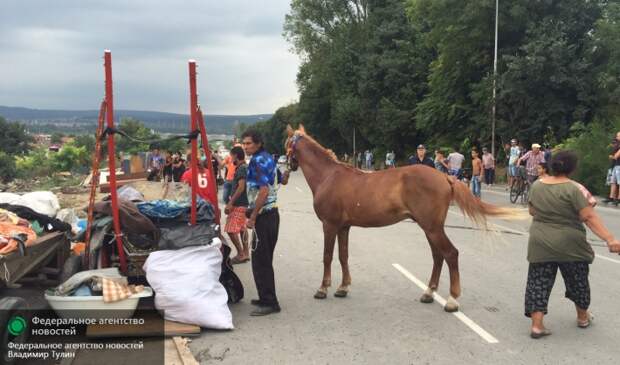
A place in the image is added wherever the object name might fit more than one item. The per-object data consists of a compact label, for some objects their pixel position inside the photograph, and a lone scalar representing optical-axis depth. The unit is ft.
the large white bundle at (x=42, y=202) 22.76
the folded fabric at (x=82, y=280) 16.56
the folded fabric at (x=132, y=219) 18.30
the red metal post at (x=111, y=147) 17.35
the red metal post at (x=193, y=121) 18.67
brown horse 20.35
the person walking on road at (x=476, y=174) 58.80
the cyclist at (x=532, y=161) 52.02
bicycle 53.93
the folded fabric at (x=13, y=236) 15.26
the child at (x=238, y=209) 26.12
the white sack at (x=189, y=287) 17.16
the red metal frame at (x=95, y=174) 18.06
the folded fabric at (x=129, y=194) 21.43
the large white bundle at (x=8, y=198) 22.20
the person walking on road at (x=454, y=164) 60.49
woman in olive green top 16.29
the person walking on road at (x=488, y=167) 71.31
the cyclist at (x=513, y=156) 58.66
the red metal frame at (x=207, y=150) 19.75
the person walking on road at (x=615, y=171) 50.62
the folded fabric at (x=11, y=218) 17.71
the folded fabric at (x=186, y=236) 18.21
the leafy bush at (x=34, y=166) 159.88
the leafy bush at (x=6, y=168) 150.61
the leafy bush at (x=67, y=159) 165.17
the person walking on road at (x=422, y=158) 44.67
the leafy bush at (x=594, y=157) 59.99
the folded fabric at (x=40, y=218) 19.70
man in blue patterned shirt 19.33
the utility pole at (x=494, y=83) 82.47
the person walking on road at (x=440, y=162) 57.04
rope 17.69
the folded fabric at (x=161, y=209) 19.40
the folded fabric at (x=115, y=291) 16.34
